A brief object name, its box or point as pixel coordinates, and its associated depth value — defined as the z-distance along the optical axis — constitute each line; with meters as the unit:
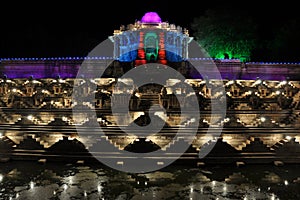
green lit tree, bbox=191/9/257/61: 39.94
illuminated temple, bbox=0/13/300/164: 14.30
